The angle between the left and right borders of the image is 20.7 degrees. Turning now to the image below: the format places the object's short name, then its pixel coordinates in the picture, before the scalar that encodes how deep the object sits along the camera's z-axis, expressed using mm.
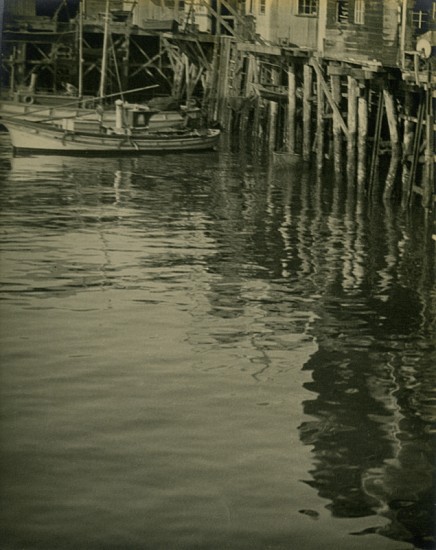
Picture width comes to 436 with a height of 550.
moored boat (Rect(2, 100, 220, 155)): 34625
